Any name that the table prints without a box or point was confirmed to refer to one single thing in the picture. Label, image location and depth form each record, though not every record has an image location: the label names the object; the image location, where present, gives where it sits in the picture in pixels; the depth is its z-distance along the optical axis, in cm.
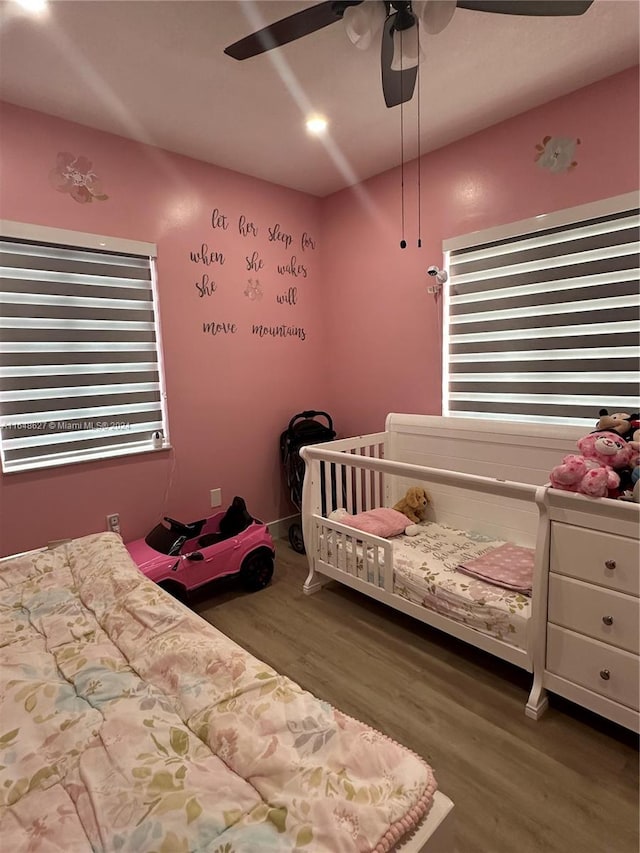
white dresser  153
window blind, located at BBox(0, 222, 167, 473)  240
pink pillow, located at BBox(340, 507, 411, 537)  254
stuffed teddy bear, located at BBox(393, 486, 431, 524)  282
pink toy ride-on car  245
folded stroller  339
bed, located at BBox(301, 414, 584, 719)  184
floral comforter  80
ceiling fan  140
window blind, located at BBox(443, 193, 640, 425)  225
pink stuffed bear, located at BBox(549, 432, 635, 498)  159
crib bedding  185
